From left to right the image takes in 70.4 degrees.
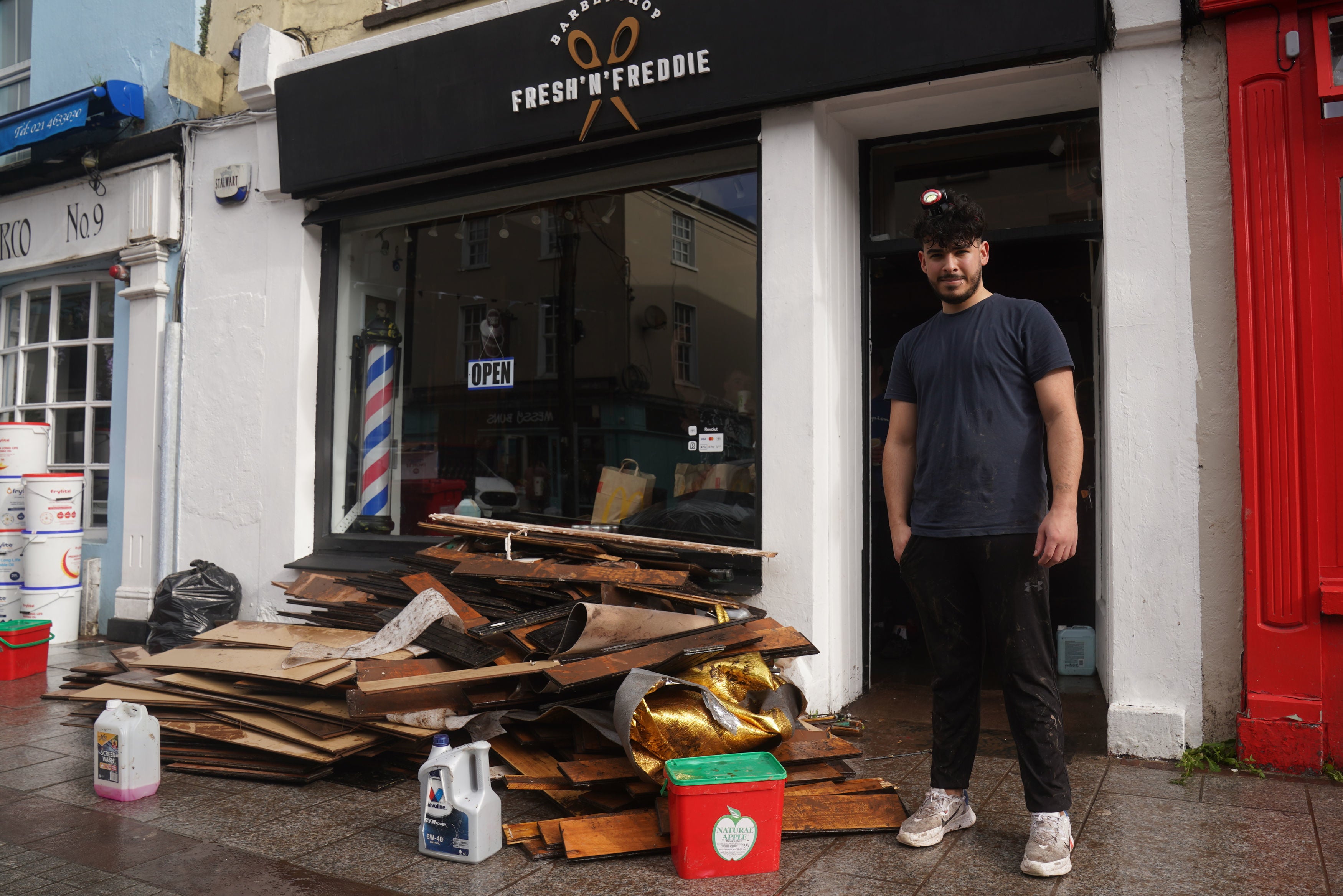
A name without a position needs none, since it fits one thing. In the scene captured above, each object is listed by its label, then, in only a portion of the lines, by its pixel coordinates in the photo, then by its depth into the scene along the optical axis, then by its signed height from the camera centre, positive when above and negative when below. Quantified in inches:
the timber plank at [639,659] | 152.1 -27.6
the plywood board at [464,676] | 156.9 -30.8
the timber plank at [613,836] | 131.1 -48.0
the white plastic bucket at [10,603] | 291.1 -32.7
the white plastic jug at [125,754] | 157.2 -43.1
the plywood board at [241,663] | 171.6 -32.3
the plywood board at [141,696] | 182.4 -39.5
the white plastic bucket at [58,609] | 288.4 -34.5
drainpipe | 297.6 +11.4
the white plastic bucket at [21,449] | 295.9 +14.9
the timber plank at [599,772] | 141.0 -41.8
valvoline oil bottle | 130.6 -43.1
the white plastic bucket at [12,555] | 290.5 -18.0
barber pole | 285.0 +20.1
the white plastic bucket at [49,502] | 285.7 -1.5
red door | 161.9 +15.9
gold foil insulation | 135.0 -34.6
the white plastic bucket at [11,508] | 291.6 -3.4
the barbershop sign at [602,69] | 189.5 +96.7
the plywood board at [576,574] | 185.0 -16.0
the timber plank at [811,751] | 145.2 -40.3
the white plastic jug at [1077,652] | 248.1 -42.6
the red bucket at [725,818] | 120.8 -42.1
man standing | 126.5 -3.3
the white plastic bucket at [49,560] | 285.9 -19.2
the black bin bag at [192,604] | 261.6 -30.5
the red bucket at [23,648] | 249.1 -40.0
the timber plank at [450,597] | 181.6 -20.5
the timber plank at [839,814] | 137.6 -47.7
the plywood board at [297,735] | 165.6 -42.8
